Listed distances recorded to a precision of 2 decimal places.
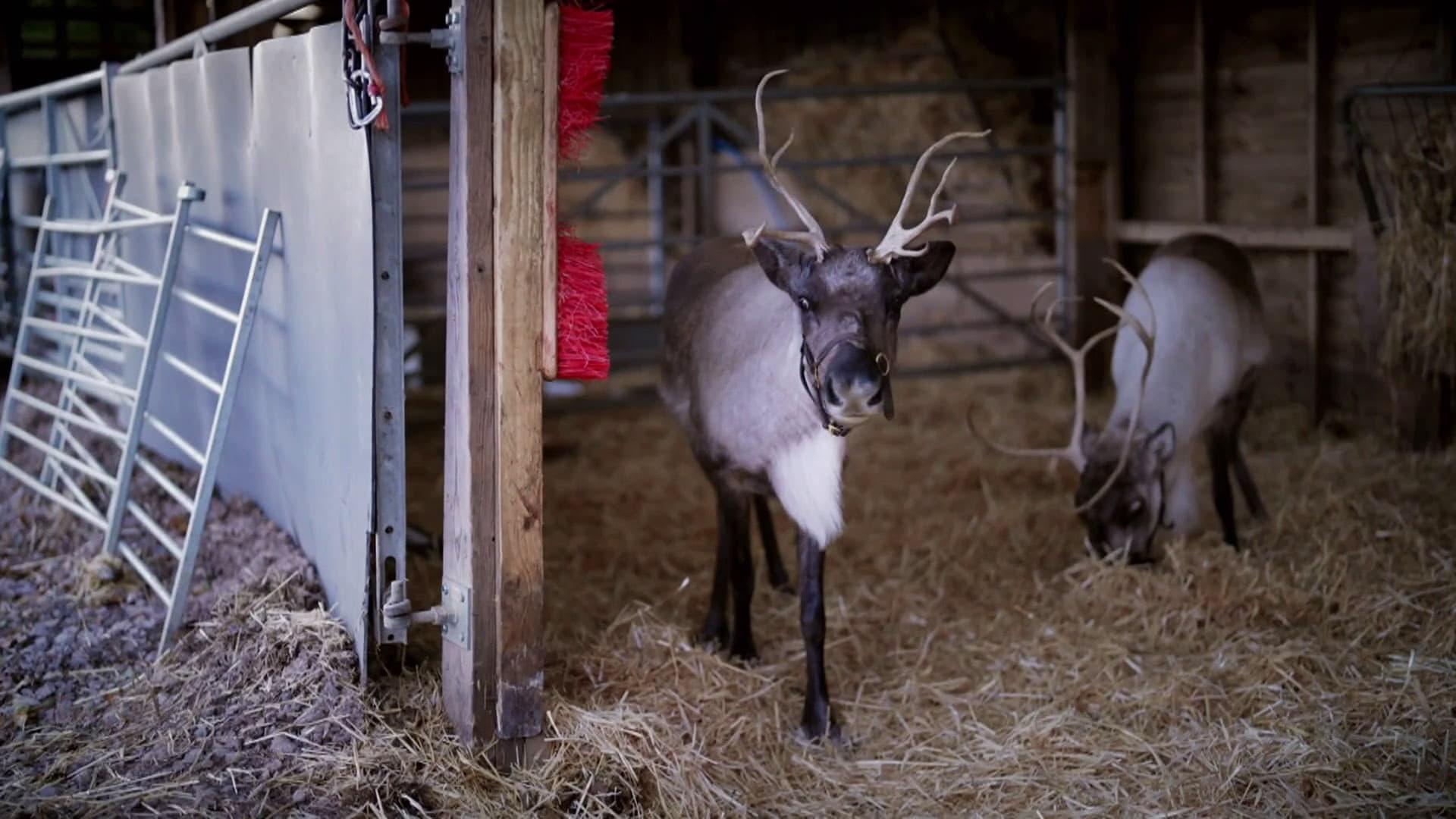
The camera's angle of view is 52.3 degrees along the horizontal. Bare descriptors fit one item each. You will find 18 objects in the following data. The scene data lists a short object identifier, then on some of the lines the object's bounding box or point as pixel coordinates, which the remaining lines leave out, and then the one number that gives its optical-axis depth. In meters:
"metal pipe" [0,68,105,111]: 6.44
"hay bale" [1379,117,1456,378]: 6.28
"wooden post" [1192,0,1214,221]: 8.01
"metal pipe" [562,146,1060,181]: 7.96
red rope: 3.53
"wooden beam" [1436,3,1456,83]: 6.54
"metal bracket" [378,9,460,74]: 3.60
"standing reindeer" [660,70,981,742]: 3.97
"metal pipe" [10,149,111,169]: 6.23
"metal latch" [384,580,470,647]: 3.76
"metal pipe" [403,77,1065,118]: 7.48
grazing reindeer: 5.58
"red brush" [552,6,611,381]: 3.70
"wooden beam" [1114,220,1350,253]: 7.33
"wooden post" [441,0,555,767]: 3.60
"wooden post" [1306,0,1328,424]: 7.31
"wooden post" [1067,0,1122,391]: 8.56
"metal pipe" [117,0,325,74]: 4.19
